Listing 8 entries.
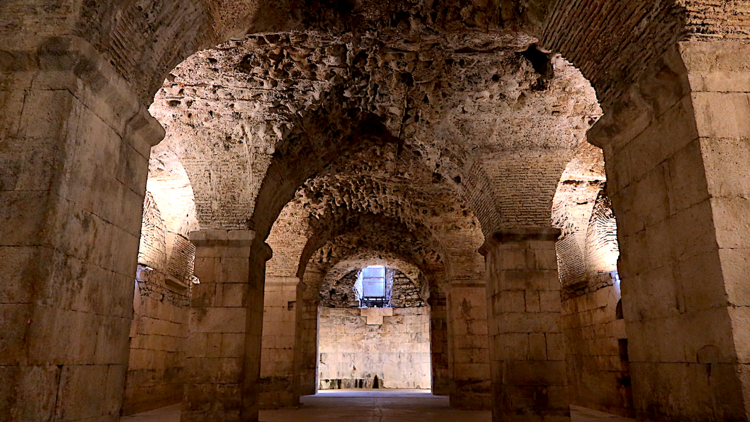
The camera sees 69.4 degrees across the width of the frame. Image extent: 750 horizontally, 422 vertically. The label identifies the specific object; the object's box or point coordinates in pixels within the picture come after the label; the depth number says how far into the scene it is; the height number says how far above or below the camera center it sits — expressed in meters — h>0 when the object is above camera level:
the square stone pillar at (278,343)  10.50 +0.22
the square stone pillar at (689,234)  2.56 +0.62
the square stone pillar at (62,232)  2.46 +0.60
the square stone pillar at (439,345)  14.91 +0.23
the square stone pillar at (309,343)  15.06 +0.30
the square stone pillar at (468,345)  10.48 +0.17
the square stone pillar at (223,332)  6.59 +0.27
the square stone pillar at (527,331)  6.58 +0.29
